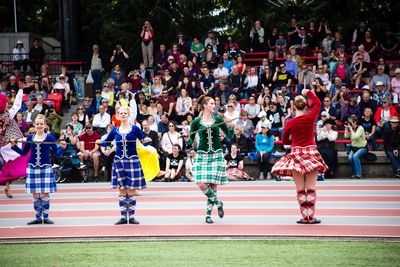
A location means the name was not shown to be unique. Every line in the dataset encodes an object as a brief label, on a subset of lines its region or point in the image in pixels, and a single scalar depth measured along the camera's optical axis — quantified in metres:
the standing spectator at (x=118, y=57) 27.67
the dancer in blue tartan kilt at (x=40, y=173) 13.52
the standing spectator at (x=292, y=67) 24.62
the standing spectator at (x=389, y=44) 26.61
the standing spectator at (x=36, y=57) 28.44
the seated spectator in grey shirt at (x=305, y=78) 23.50
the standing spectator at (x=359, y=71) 24.19
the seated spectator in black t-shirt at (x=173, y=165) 20.56
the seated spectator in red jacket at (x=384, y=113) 21.20
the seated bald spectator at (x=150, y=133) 21.03
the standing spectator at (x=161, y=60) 26.60
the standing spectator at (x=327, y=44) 26.31
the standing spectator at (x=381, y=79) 23.14
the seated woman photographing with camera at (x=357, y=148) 19.98
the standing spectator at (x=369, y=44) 25.80
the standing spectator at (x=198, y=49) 27.05
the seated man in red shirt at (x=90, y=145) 21.06
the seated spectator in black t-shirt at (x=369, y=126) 20.95
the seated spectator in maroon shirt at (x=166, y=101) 23.65
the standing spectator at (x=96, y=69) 26.61
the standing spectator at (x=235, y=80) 24.50
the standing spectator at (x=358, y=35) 26.60
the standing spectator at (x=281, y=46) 26.44
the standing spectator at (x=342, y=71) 24.02
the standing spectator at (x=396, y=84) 22.97
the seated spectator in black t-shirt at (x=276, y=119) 21.81
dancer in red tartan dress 12.68
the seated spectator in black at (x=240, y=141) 20.94
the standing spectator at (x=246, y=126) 21.59
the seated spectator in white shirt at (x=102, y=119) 22.67
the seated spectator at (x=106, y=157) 21.02
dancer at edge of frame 16.30
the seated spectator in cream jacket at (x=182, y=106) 23.30
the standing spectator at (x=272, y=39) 27.09
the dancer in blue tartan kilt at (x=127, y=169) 13.12
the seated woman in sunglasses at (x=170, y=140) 21.06
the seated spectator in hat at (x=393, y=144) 19.84
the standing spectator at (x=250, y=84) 24.30
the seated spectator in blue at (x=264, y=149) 20.44
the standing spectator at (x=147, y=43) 27.59
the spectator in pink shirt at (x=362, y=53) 24.50
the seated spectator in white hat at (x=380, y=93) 22.69
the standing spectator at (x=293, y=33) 26.70
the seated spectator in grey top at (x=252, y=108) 22.27
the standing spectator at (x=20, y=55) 28.42
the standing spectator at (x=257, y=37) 27.27
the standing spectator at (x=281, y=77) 24.19
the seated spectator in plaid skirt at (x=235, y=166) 20.33
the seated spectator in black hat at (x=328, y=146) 20.05
